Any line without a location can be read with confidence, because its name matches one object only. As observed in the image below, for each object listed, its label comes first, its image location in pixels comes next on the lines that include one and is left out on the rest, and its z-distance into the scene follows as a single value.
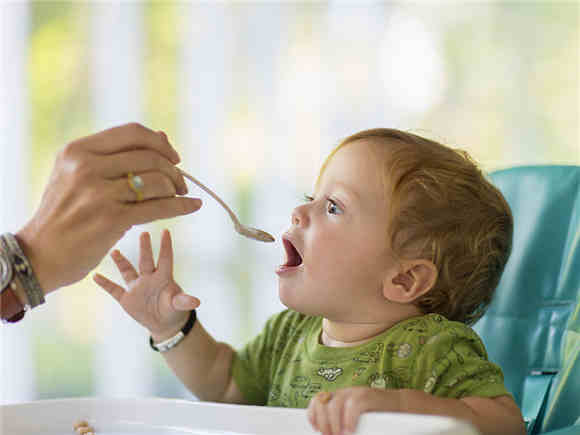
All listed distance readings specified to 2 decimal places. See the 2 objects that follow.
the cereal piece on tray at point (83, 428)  1.06
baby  1.07
